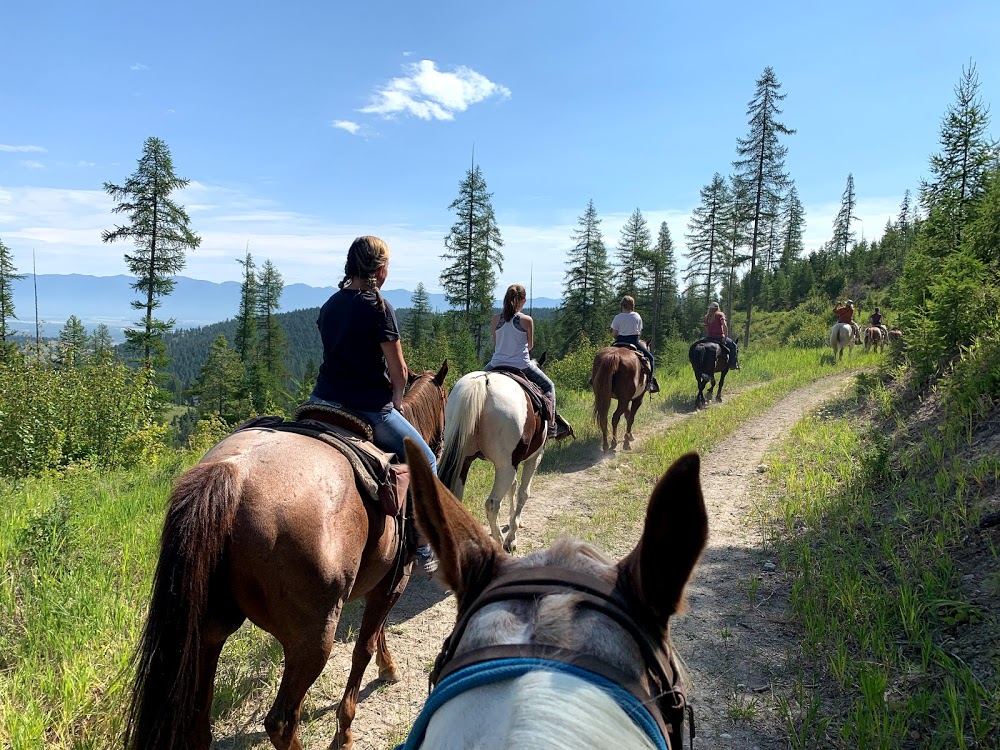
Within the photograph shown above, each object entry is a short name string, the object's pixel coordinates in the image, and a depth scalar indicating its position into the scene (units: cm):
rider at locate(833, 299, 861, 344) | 2149
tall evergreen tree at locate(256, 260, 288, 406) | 5375
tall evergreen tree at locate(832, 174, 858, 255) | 7325
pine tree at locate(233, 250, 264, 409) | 5144
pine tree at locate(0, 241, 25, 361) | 3541
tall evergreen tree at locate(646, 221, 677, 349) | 5016
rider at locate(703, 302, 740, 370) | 1554
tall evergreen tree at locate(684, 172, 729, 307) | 4850
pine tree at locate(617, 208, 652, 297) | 4972
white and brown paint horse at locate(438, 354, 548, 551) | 570
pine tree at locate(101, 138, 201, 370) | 2734
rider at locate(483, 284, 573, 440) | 693
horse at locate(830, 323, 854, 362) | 2112
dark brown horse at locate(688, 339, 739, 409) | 1452
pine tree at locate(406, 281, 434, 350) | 5670
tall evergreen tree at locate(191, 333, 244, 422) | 4578
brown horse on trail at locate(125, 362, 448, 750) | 231
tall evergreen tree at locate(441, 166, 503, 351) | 3906
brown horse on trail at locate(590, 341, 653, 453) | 1034
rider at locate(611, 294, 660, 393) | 1159
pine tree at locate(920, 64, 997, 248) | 966
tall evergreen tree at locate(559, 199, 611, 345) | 4634
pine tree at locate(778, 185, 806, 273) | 6750
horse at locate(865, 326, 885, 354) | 2223
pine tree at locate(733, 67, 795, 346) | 3194
